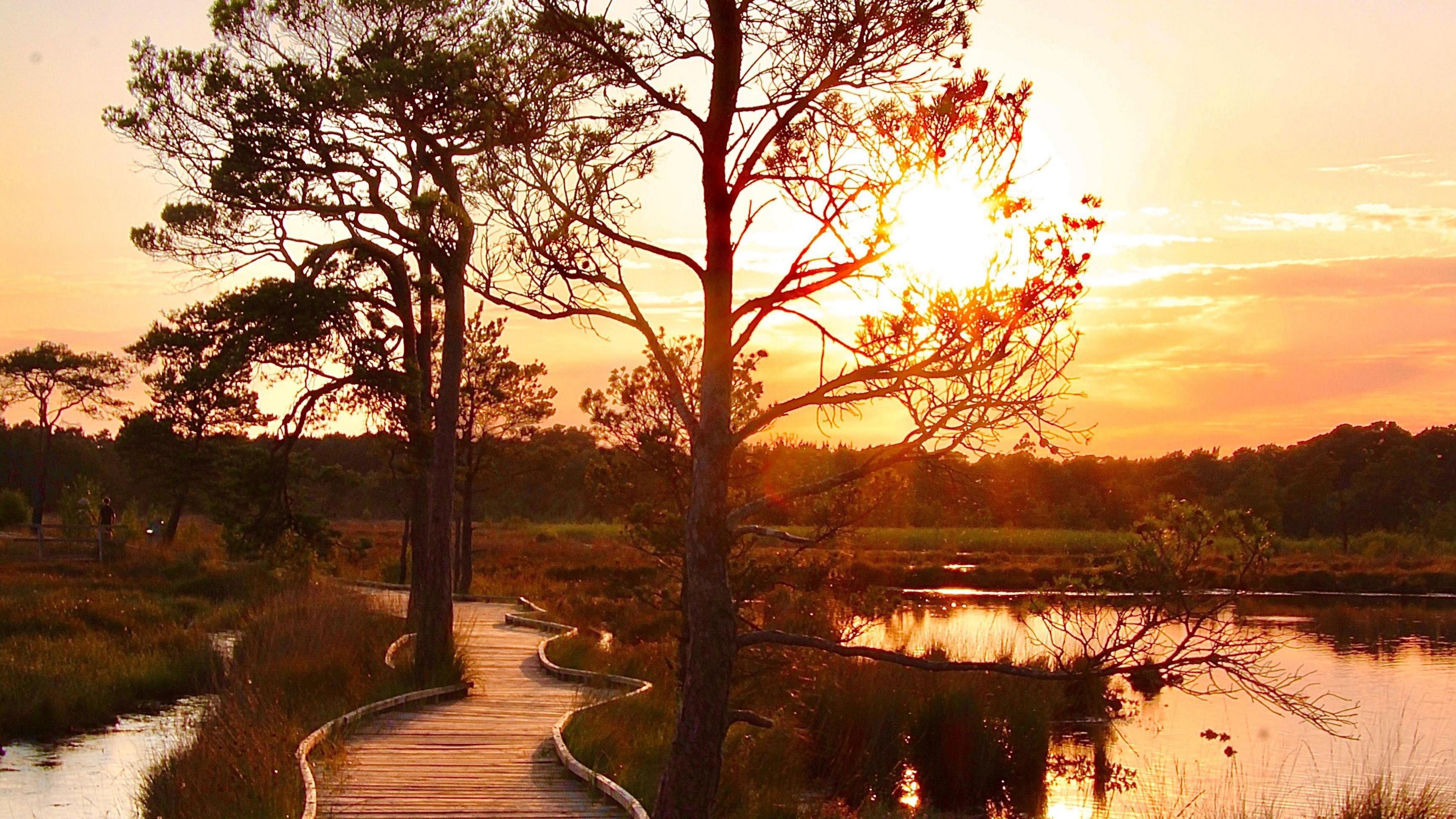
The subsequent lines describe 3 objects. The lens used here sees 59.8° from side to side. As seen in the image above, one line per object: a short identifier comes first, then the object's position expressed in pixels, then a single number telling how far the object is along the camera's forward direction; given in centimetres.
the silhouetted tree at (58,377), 5169
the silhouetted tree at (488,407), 2891
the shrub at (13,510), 4269
